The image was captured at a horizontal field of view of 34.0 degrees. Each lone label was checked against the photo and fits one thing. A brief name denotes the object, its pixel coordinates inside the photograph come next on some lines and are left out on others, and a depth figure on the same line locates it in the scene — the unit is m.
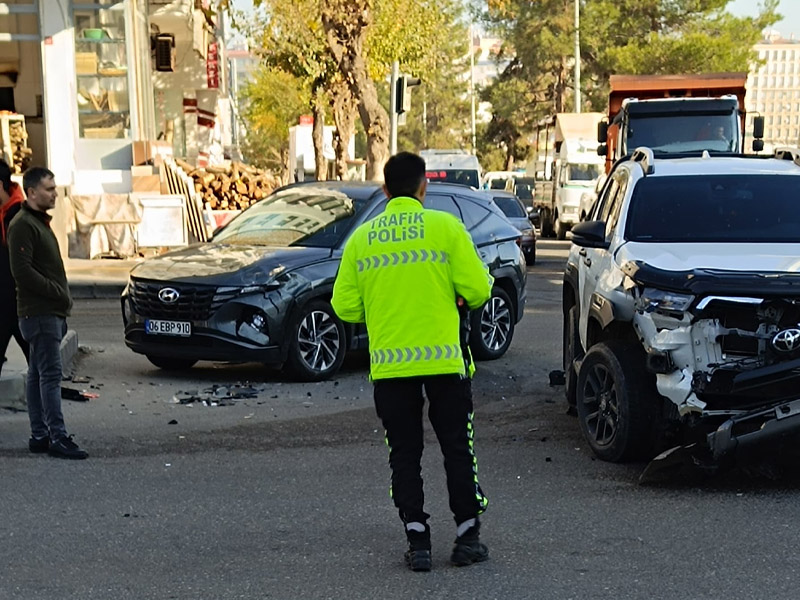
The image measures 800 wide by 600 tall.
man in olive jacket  8.13
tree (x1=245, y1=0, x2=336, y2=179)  29.95
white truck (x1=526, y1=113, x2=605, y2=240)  37.81
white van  36.28
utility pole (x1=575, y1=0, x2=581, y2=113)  47.72
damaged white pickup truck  7.10
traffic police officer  5.71
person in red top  8.68
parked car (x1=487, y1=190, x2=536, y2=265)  25.45
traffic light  25.02
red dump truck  23.64
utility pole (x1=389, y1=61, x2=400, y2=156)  25.00
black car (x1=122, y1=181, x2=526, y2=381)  10.93
